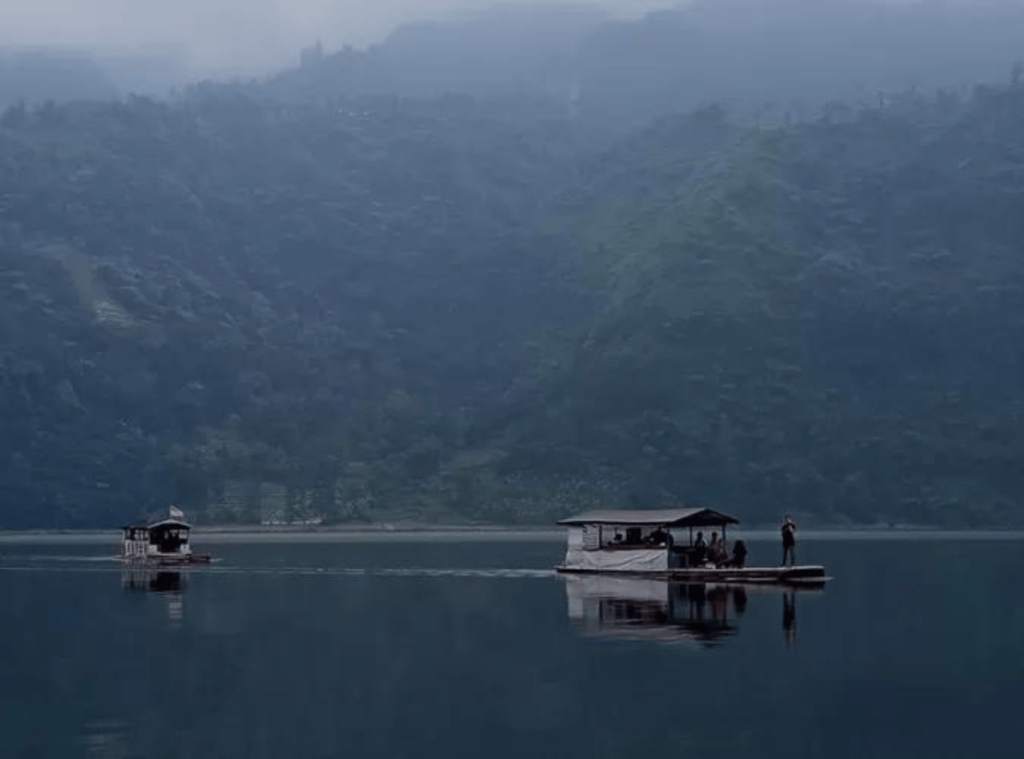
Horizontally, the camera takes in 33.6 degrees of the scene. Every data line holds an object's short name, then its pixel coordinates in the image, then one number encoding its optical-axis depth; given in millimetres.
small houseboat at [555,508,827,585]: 119875
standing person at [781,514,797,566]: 118688
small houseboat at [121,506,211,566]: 169625
